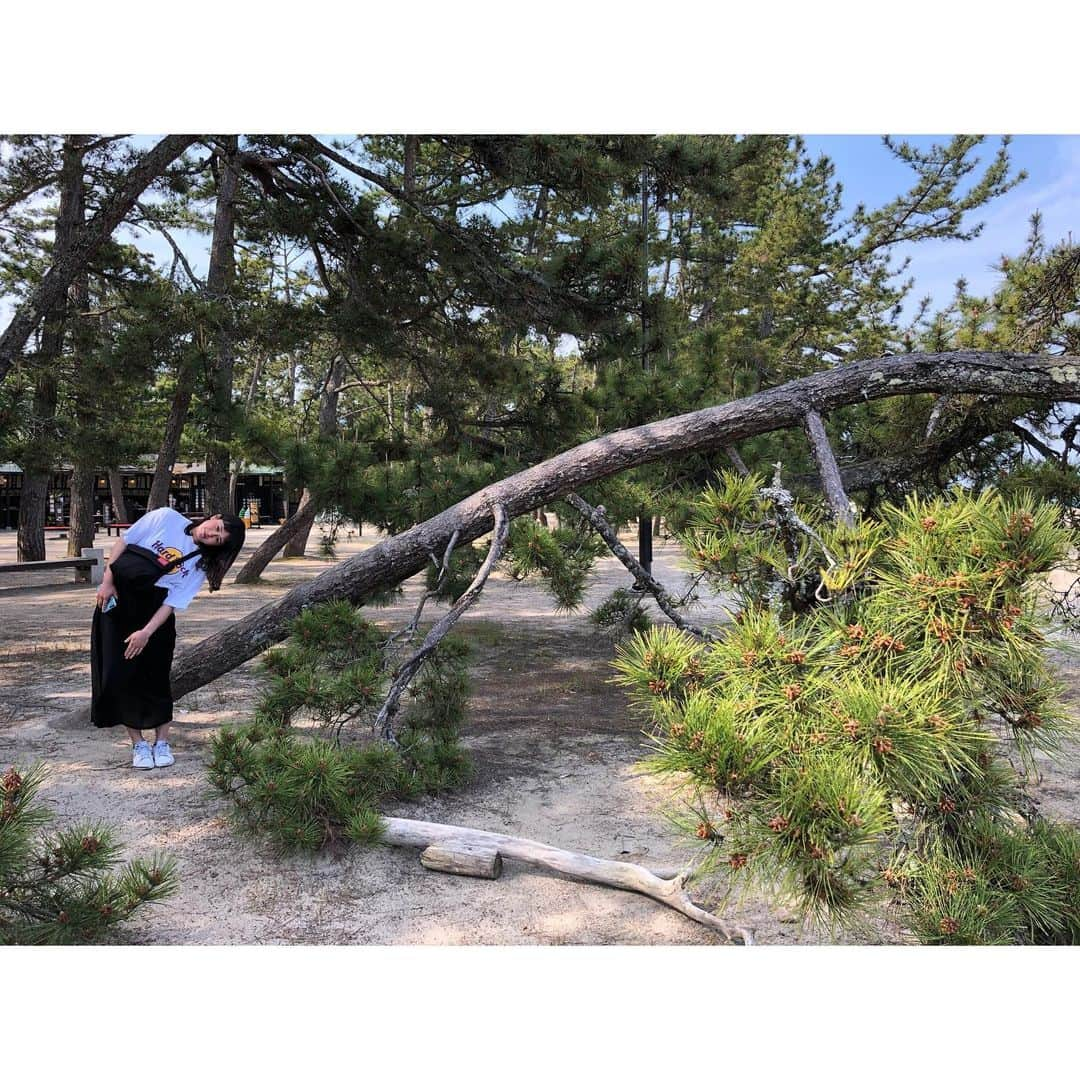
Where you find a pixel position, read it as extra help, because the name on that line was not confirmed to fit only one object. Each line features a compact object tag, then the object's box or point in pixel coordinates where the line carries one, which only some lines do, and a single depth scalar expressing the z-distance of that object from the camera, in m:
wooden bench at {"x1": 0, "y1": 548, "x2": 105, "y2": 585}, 9.07
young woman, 3.03
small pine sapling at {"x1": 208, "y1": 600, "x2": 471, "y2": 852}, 2.26
